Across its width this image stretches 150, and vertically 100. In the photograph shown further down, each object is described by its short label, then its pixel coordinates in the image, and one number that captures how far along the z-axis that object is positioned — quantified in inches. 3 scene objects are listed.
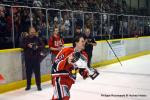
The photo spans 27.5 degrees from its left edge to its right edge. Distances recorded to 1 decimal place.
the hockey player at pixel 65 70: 133.6
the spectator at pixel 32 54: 284.5
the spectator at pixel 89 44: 362.0
